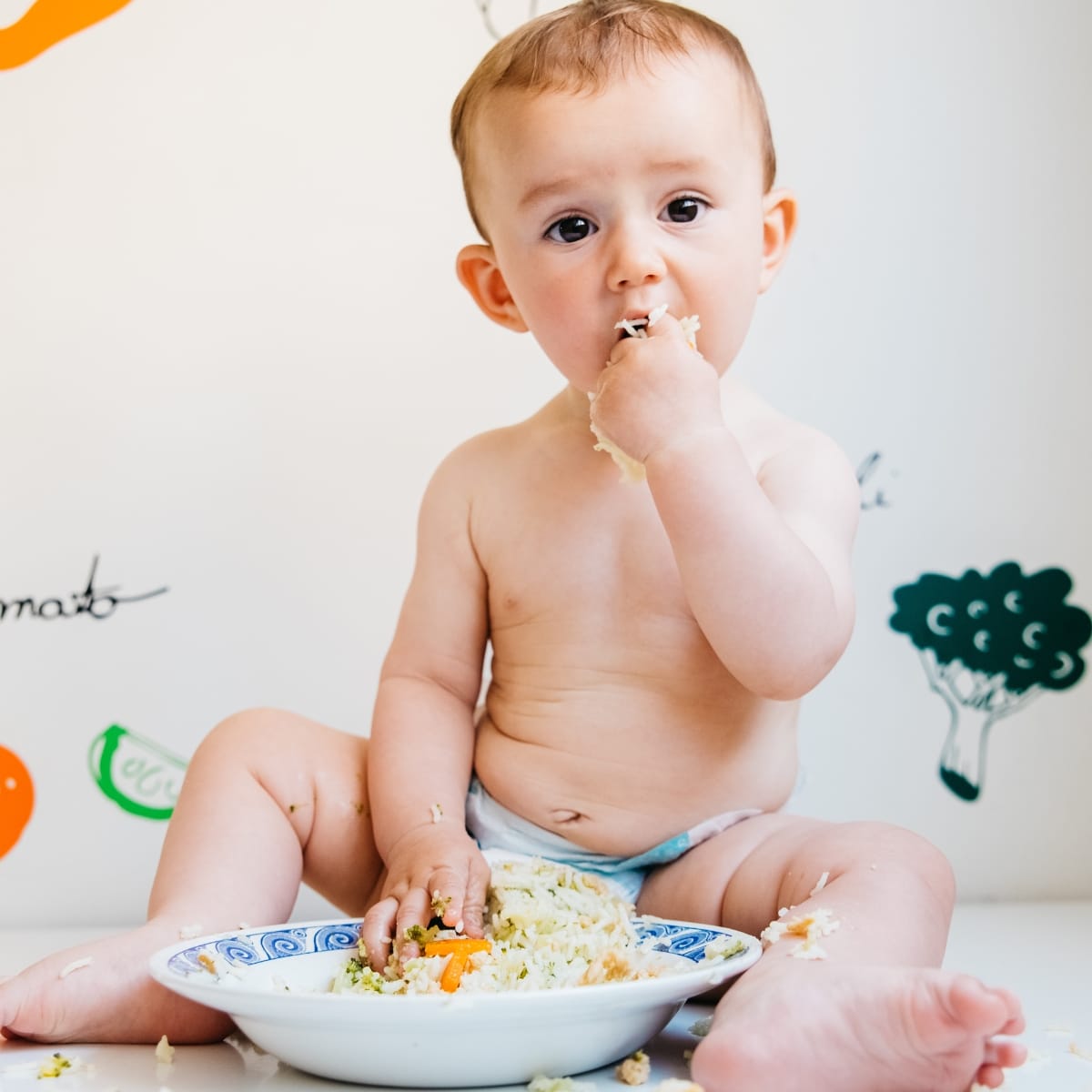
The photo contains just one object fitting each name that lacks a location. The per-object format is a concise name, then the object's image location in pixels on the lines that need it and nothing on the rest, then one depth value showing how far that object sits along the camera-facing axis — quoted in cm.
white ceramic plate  64
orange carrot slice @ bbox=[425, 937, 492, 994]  75
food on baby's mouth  93
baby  85
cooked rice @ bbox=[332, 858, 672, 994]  76
